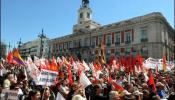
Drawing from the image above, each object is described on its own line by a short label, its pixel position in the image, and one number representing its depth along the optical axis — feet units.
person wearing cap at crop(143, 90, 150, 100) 8.10
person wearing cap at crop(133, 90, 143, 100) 7.13
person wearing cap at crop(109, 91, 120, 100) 7.26
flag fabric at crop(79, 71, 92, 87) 10.85
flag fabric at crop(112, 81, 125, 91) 10.00
